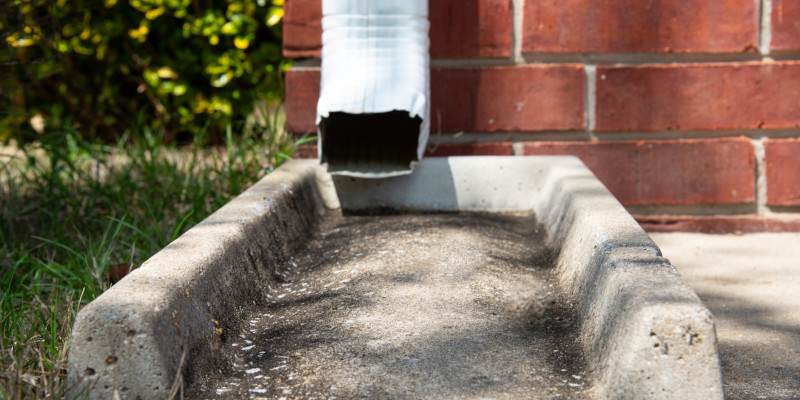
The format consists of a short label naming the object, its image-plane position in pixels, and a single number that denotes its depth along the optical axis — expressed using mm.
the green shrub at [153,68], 2073
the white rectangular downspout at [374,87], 1533
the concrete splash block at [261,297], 1072
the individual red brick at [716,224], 1697
